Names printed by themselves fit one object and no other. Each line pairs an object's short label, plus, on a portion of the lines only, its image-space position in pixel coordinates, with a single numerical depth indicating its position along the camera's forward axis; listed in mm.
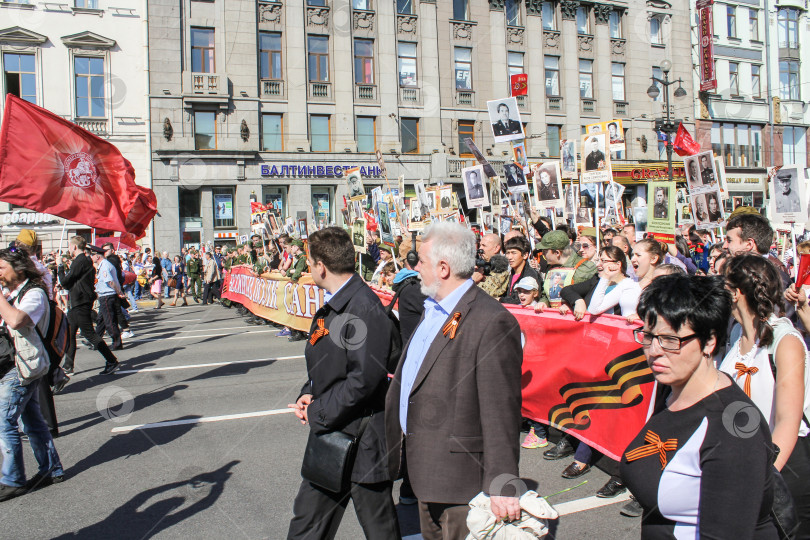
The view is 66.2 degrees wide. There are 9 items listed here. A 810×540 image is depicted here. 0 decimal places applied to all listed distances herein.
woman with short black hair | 1797
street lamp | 19822
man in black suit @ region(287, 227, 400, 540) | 3072
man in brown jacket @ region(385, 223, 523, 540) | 2607
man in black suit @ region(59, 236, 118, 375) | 10258
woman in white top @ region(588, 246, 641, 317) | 5344
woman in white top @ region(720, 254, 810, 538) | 2533
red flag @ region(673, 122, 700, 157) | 20031
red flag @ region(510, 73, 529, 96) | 32781
